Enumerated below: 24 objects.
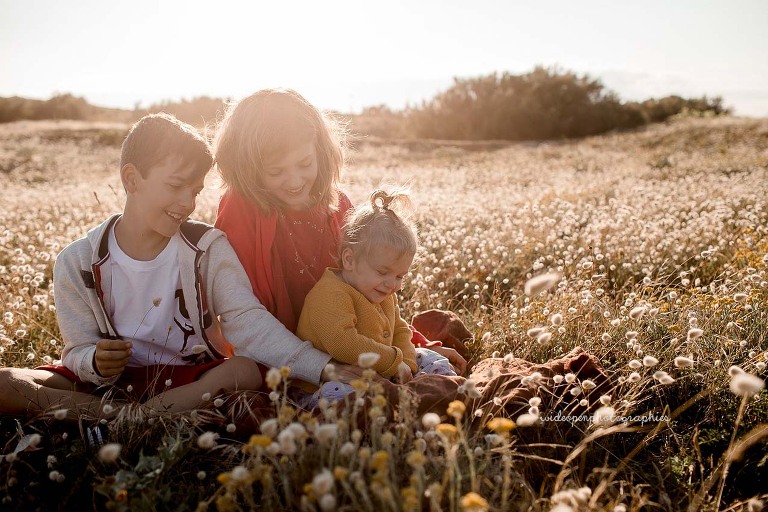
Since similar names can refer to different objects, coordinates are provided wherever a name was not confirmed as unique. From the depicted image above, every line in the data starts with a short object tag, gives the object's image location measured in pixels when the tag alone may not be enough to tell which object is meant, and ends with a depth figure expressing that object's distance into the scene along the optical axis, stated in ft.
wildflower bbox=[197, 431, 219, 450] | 2.71
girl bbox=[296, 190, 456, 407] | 4.02
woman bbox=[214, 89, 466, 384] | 4.31
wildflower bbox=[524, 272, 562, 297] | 3.11
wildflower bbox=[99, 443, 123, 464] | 2.61
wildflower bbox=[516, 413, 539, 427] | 2.85
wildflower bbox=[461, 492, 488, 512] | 2.25
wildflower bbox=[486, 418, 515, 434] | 2.65
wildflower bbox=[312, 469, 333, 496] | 2.33
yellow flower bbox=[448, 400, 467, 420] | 2.72
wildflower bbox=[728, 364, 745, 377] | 3.21
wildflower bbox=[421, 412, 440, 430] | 2.72
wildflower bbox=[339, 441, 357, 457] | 2.62
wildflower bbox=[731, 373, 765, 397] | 2.66
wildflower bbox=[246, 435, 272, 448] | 2.56
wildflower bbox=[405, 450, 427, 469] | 2.49
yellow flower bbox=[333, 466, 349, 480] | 2.45
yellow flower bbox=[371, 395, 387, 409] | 2.77
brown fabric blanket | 3.67
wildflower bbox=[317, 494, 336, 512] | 2.33
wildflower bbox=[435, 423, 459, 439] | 2.72
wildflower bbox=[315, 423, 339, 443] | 2.60
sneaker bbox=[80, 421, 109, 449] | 3.47
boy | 3.98
